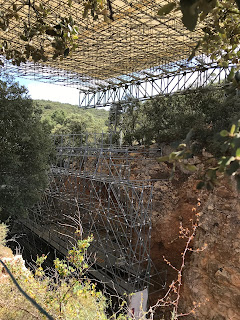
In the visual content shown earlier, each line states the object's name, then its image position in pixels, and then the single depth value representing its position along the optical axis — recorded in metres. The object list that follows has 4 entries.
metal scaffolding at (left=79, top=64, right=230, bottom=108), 13.08
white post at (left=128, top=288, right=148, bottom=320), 7.86
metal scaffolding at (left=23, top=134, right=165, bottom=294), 9.27
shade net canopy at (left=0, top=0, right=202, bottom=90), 10.01
